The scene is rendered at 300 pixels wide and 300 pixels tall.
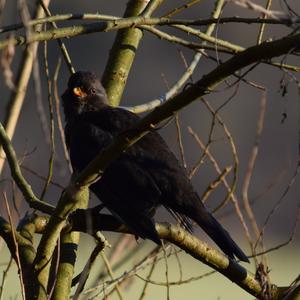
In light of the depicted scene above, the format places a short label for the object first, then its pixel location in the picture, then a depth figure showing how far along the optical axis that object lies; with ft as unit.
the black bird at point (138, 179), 36.60
